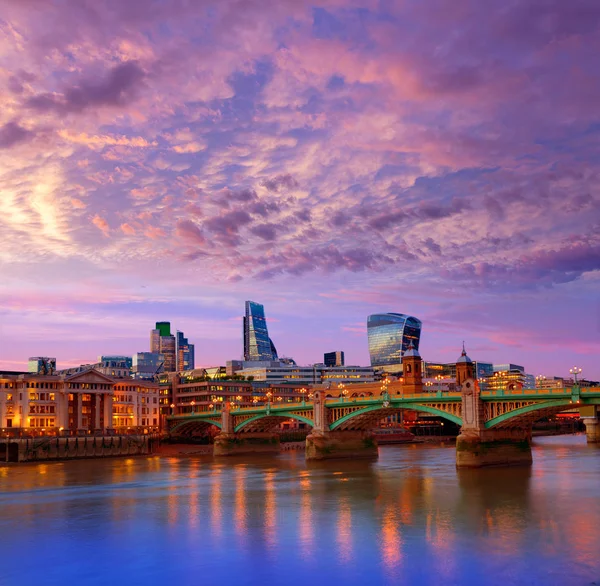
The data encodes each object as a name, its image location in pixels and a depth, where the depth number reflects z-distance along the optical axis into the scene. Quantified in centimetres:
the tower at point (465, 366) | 19262
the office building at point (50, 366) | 16238
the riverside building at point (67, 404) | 14638
